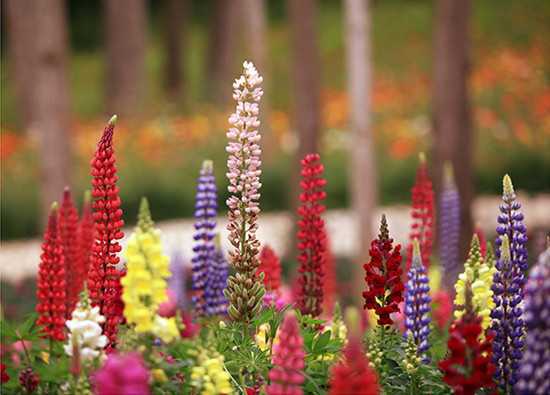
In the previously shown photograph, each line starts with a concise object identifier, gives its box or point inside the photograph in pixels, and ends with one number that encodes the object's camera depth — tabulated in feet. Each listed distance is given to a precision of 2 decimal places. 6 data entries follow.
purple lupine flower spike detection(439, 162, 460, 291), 28.49
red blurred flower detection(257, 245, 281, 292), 22.09
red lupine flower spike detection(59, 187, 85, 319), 21.44
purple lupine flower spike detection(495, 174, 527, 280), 16.28
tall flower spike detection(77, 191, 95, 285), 22.15
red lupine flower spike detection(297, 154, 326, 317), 19.23
